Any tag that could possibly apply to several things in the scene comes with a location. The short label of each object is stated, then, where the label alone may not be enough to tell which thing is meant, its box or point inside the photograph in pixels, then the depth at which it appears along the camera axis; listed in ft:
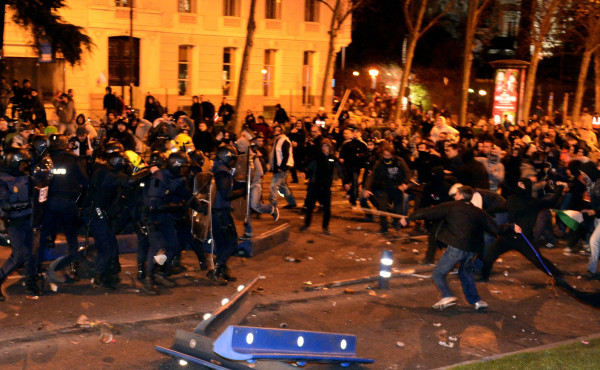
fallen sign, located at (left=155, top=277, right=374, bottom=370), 21.63
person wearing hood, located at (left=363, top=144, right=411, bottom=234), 45.27
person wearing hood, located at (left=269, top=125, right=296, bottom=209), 49.01
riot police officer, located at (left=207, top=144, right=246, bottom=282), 33.71
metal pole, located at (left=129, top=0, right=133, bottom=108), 98.10
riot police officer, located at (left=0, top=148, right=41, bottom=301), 29.35
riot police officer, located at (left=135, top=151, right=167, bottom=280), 32.42
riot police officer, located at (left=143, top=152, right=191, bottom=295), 31.86
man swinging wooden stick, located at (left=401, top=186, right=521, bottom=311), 30.96
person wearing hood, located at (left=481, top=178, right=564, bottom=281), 34.76
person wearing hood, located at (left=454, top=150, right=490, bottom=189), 42.01
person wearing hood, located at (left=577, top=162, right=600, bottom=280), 38.45
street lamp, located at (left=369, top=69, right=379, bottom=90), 132.26
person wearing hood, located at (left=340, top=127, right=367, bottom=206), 51.01
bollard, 34.24
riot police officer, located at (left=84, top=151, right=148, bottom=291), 31.68
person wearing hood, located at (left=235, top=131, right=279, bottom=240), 40.68
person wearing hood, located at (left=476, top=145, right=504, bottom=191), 46.19
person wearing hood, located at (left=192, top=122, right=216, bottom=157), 54.95
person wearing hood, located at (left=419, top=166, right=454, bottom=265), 41.41
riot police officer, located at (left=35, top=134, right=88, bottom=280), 31.42
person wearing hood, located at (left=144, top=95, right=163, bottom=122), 72.79
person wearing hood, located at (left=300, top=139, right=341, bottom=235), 45.75
